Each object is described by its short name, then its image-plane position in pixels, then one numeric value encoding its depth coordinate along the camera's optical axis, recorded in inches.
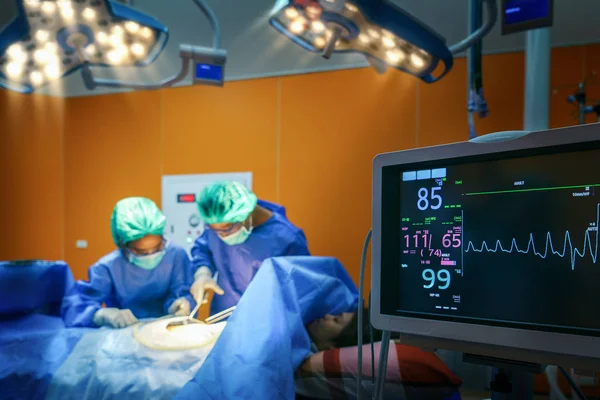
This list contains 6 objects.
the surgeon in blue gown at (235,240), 95.2
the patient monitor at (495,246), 28.9
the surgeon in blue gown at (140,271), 89.0
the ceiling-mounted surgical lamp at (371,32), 55.4
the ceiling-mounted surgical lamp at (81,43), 56.4
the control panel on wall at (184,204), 150.5
